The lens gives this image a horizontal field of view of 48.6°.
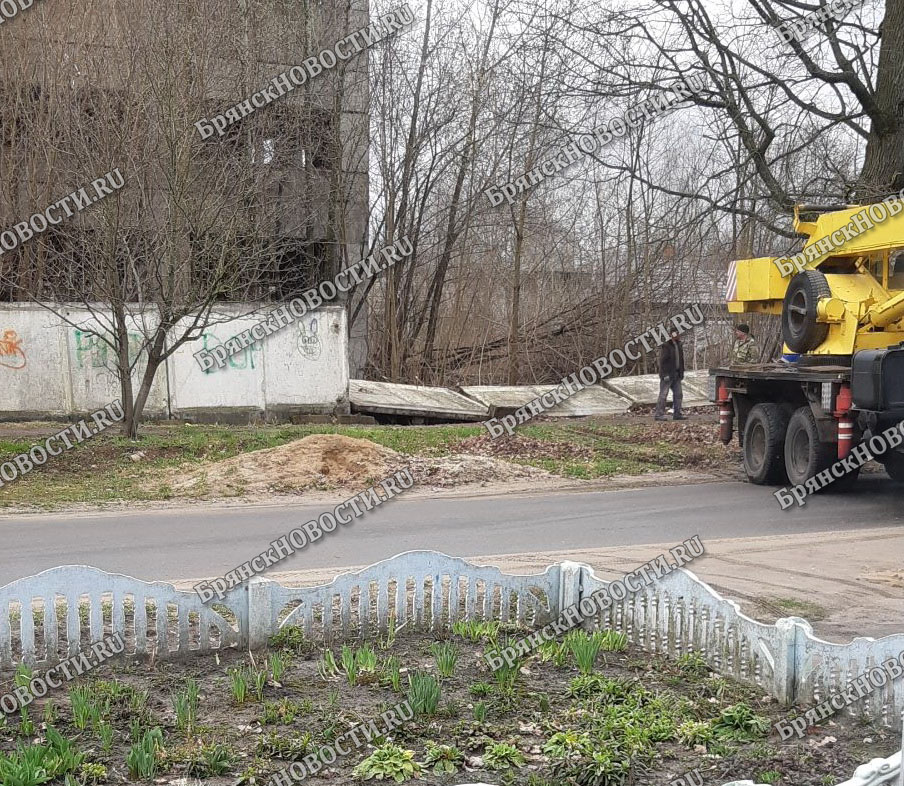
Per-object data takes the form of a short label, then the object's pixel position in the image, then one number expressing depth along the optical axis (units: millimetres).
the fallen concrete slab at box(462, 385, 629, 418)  22984
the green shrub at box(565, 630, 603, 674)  5672
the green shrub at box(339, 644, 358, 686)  5473
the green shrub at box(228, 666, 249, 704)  5145
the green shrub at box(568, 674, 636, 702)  5383
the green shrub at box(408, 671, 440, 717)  5008
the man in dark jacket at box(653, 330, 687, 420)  20984
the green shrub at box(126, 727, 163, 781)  4258
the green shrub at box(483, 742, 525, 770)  4527
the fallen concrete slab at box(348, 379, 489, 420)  22047
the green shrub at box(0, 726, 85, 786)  4105
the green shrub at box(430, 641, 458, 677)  5527
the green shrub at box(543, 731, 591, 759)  4594
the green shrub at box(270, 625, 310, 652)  5961
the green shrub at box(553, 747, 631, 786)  4402
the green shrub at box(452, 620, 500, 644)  6230
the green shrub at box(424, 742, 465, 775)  4480
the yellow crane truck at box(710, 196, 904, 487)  11969
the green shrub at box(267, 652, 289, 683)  5344
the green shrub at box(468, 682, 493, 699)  5355
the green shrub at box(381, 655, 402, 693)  5410
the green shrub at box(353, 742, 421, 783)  4418
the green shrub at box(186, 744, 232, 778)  4398
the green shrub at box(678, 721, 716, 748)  4844
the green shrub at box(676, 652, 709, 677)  5754
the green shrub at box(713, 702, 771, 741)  4941
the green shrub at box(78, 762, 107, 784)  4289
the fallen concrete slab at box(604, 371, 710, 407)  24250
